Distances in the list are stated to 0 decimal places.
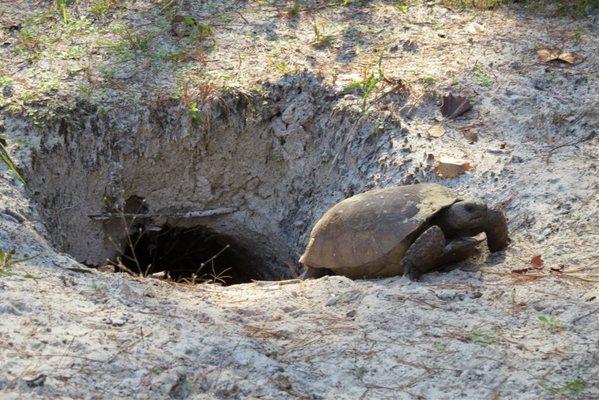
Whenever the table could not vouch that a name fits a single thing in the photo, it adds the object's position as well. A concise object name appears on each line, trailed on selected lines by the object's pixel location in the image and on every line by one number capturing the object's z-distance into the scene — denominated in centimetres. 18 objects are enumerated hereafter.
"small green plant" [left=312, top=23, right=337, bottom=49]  1390
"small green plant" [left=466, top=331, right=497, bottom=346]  797
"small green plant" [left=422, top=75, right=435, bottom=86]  1278
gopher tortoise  961
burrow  1234
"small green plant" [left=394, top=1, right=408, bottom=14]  1456
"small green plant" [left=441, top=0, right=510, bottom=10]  1452
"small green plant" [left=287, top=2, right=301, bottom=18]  1454
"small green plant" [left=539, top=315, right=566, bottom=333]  811
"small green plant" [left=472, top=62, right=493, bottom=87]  1270
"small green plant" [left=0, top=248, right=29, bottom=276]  860
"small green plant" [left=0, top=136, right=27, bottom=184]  1141
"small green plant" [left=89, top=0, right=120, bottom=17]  1458
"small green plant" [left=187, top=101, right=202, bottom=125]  1294
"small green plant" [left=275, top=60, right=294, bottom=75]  1333
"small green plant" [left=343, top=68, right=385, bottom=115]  1273
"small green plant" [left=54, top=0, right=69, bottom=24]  1442
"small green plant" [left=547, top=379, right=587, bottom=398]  713
